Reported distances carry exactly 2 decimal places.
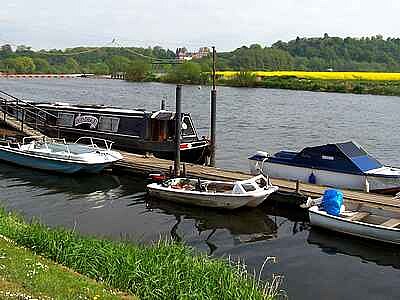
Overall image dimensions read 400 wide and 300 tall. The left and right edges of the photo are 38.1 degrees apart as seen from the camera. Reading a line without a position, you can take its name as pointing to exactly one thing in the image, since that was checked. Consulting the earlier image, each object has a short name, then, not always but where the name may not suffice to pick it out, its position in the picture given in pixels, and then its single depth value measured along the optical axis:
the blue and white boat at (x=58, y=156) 24.58
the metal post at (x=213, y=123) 25.94
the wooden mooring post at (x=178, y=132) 22.70
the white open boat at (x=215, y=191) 19.34
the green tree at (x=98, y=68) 159.38
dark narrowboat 28.41
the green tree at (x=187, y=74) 108.50
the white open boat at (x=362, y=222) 16.22
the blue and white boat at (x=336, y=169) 21.11
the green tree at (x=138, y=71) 125.81
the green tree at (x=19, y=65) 152.88
